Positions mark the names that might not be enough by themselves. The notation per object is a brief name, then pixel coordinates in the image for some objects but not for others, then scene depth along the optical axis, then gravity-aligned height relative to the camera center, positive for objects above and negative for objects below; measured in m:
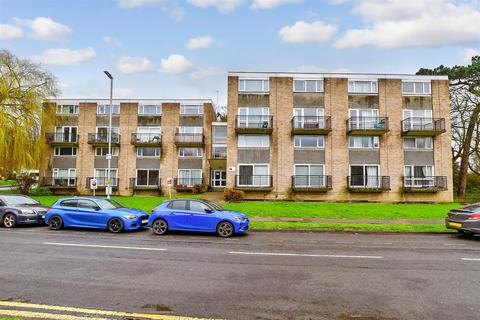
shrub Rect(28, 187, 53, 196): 32.19 -1.27
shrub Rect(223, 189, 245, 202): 26.36 -1.11
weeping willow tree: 27.20 +5.70
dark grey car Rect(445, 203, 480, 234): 13.10 -1.45
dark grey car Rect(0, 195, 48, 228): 14.65 -1.54
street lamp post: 21.76 +6.75
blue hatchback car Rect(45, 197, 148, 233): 13.57 -1.49
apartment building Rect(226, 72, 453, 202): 28.84 +4.02
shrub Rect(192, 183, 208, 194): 33.06 -0.74
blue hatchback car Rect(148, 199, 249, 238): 12.76 -1.47
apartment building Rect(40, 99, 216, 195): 34.94 +3.76
